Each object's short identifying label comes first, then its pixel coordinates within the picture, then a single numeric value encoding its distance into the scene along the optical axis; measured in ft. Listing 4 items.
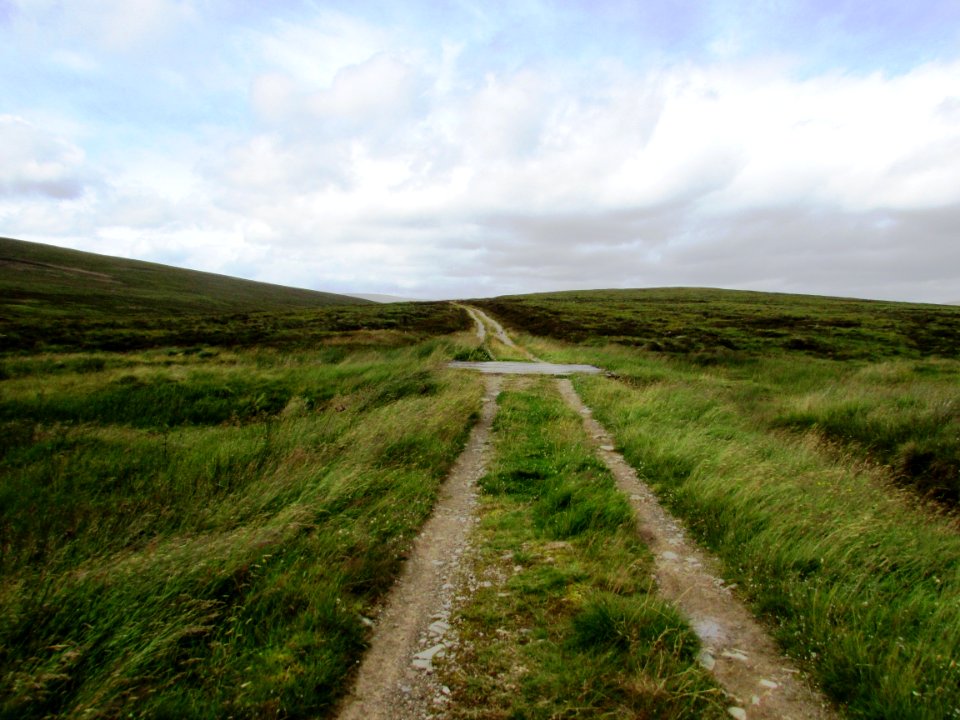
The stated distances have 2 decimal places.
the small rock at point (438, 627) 14.12
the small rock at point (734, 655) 12.78
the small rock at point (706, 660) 12.40
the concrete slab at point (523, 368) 62.75
